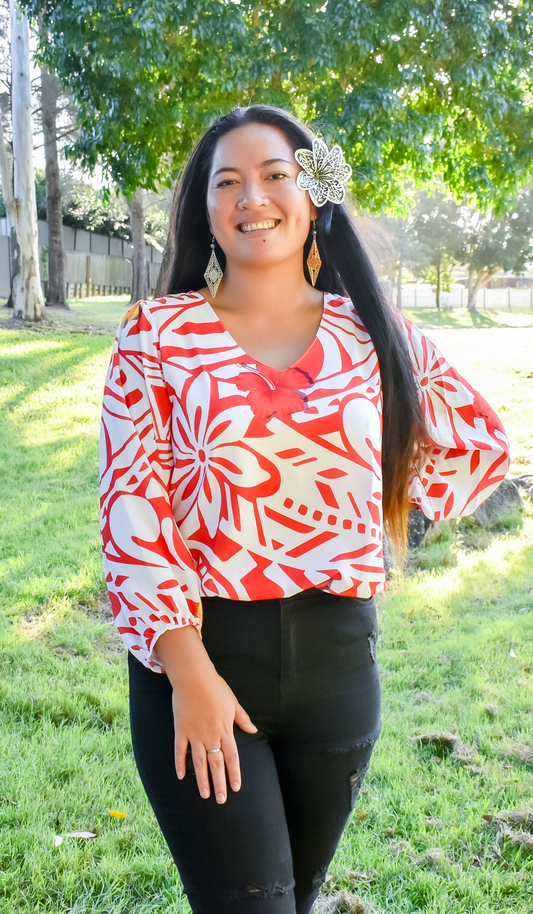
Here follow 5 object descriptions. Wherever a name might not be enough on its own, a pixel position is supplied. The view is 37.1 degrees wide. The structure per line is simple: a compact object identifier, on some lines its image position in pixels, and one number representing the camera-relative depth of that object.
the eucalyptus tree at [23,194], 13.37
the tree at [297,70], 7.77
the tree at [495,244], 37.94
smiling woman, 1.57
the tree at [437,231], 39.78
